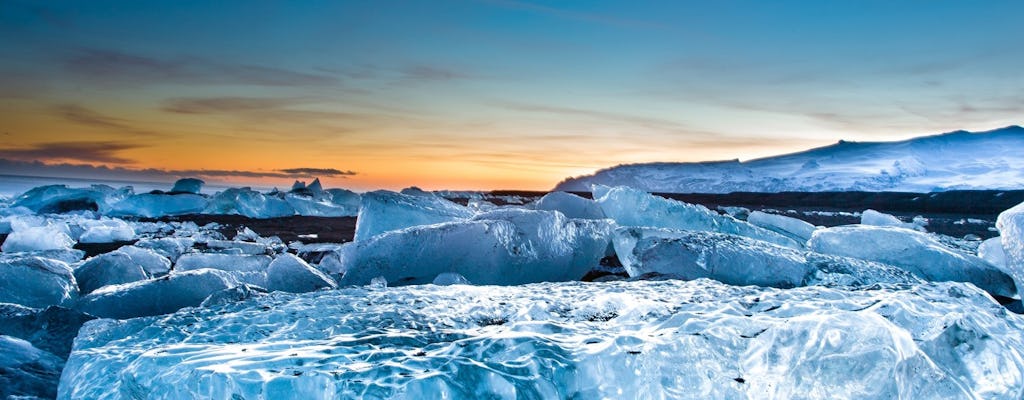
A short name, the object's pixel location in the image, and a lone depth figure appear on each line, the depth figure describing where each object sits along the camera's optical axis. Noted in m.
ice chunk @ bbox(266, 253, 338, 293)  3.42
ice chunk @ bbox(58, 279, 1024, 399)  1.46
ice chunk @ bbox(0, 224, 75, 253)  6.45
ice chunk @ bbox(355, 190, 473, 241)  5.34
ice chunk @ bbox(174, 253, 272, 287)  4.33
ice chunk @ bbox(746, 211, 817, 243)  6.54
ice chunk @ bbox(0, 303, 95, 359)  2.38
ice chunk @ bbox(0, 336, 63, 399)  1.87
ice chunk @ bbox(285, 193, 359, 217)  13.97
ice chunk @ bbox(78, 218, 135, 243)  7.39
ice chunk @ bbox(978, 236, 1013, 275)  4.45
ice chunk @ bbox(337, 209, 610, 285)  3.89
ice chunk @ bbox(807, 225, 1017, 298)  3.96
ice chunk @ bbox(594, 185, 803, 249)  5.51
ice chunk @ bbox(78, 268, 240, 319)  2.86
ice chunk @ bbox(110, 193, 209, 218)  13.27
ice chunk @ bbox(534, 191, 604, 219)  5.52
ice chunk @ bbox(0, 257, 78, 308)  3.31
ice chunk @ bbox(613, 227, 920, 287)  3.53
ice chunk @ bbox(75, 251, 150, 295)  3.76
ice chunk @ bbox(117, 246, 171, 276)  4.48
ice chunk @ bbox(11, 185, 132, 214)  13.32
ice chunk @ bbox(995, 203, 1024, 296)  3.04
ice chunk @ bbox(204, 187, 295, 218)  12.84
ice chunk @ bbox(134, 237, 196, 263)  5.78
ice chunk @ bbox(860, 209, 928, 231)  7.68
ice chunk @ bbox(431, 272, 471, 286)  3.42
